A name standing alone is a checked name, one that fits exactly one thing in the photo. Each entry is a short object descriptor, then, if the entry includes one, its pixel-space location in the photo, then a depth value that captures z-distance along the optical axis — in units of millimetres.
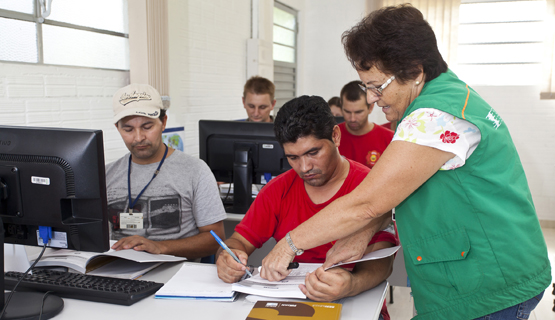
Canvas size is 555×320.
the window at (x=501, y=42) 4730
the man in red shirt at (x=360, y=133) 3100
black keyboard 1138
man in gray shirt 1839
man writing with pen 1455
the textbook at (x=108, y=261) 1354
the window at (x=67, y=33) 2188
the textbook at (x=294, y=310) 984
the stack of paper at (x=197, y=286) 1141
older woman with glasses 965
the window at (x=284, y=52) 5195
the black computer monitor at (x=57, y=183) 1145
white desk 1061
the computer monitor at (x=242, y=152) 2330
